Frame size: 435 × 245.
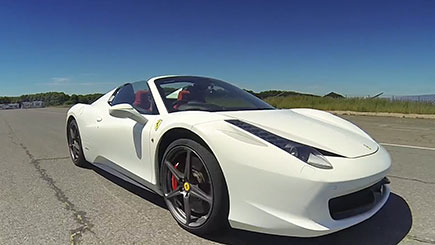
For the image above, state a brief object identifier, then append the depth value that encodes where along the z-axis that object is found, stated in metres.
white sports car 2.04
